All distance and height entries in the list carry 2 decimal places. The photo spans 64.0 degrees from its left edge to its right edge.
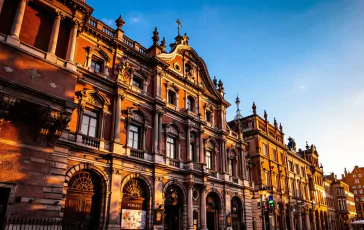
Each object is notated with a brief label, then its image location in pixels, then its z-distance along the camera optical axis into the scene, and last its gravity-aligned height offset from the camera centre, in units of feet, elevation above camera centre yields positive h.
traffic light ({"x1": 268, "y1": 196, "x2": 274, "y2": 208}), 69.41 +1.83
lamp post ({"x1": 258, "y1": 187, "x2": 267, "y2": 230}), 72.22 +4.70
